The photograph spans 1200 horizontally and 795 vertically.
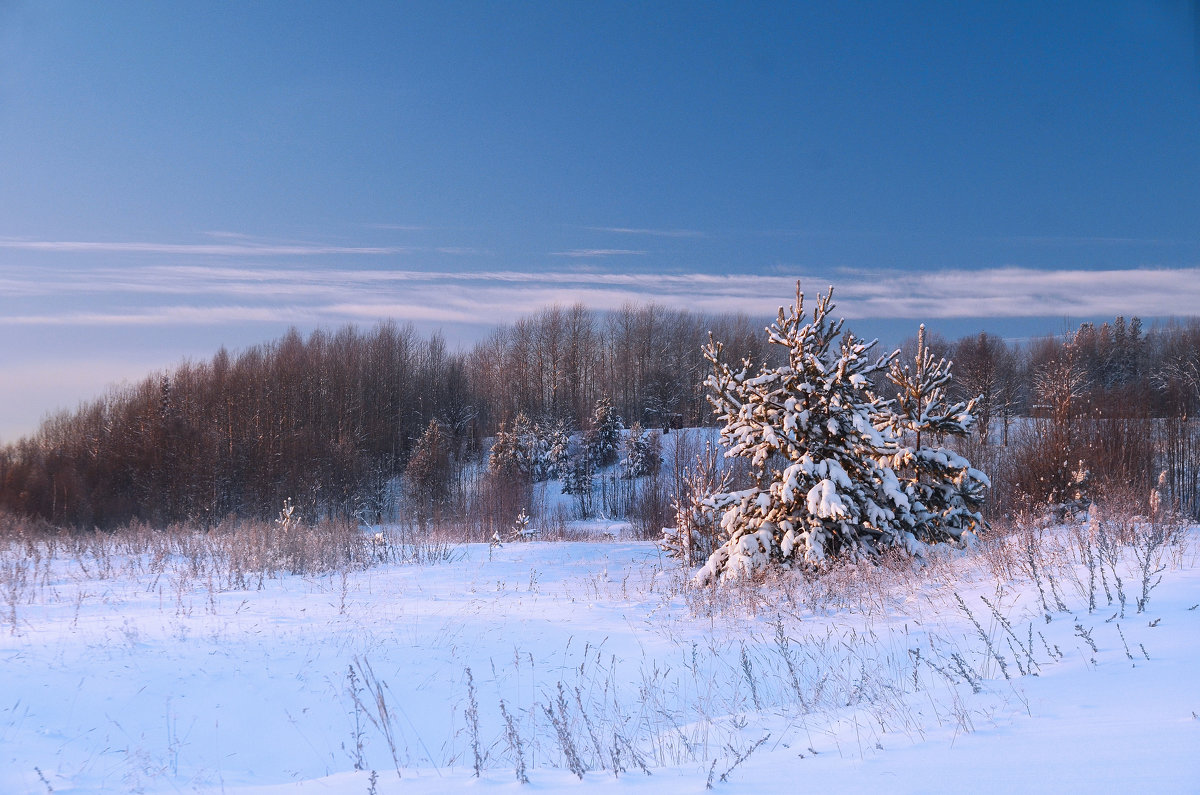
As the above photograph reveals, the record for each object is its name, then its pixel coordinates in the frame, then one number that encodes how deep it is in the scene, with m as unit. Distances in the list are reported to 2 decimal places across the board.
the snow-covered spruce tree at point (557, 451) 45.38
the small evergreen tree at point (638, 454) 41.88
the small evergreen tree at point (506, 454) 42.26
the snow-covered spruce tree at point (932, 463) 12.12
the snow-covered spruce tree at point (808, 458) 10.26
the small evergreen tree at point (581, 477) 41.90
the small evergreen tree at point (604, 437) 47.25
